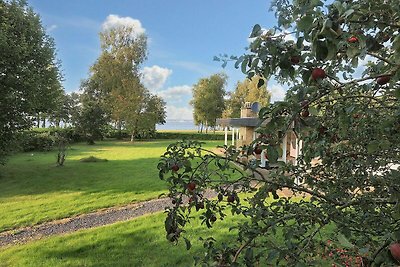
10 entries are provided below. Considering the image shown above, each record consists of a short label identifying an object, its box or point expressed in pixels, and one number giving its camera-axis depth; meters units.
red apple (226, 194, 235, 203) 1.95
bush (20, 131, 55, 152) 20.02
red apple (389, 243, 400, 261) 0.82
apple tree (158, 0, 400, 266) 0.92
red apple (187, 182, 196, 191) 1.68
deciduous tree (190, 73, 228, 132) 41.31
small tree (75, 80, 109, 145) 27.52
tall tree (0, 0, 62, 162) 9.70
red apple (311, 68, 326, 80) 0.96
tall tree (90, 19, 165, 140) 31.39
